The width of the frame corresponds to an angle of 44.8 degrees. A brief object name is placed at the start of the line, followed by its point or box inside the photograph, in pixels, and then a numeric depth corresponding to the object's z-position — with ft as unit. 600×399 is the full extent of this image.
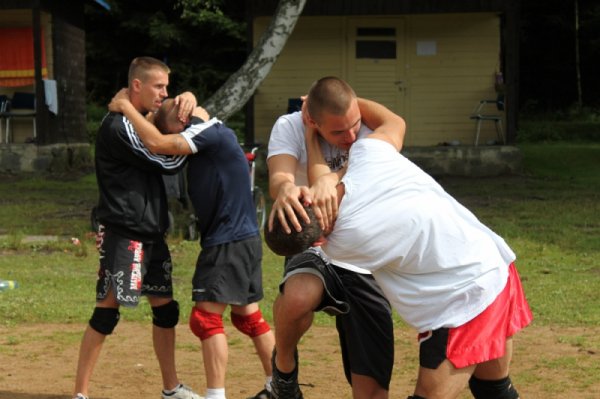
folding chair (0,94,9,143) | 54.89
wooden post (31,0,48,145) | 50.80
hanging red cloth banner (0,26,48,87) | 54.75
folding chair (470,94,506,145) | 50.39
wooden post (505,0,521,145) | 48.83
